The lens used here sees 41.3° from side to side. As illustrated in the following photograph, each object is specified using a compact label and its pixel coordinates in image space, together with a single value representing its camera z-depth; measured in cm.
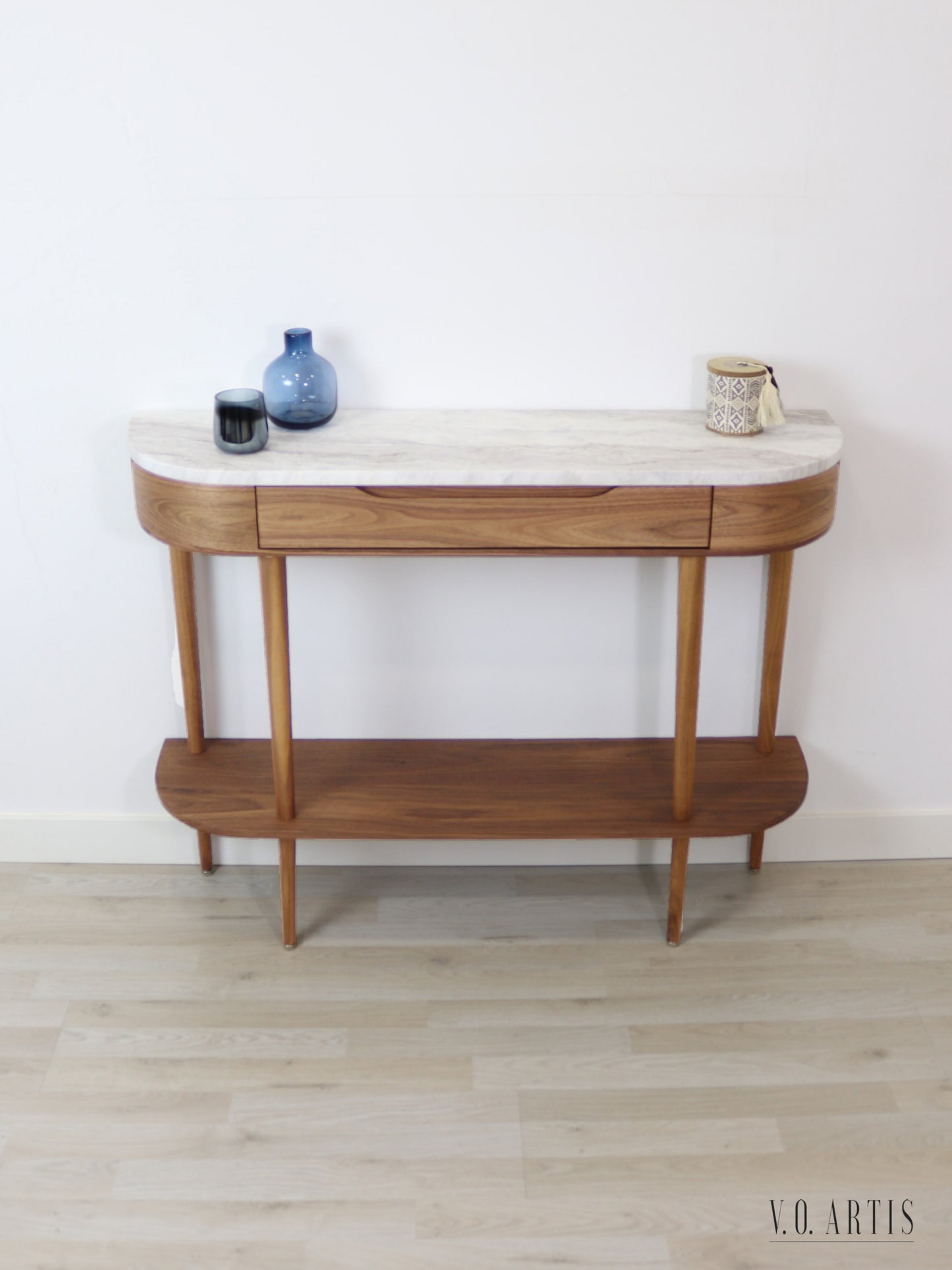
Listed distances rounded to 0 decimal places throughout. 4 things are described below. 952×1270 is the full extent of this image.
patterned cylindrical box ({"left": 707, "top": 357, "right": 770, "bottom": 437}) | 214
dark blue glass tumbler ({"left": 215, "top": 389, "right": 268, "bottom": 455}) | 207
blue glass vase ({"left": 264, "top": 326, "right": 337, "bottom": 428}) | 218
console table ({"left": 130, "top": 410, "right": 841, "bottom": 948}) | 203
